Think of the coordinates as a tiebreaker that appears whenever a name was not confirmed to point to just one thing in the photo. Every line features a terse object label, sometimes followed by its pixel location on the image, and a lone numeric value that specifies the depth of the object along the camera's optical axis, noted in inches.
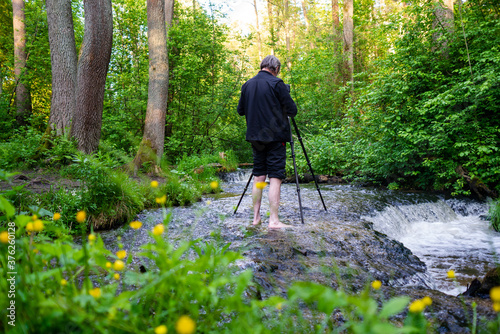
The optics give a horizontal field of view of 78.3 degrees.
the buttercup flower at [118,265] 40.1
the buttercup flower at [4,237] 36.9
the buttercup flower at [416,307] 31.0
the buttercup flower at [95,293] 36.8
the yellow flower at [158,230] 42.4
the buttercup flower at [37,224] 38.9
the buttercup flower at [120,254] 42.3
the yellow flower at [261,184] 73.9
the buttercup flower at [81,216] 44.3
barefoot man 153.4
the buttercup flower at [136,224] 48.7
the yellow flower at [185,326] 24.6
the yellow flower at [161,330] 31.4
